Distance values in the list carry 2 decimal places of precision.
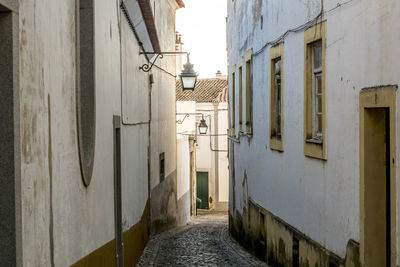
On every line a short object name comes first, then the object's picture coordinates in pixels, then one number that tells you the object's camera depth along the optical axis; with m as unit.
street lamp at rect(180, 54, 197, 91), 15.00
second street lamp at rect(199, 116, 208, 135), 25.70
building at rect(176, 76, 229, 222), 39.59
